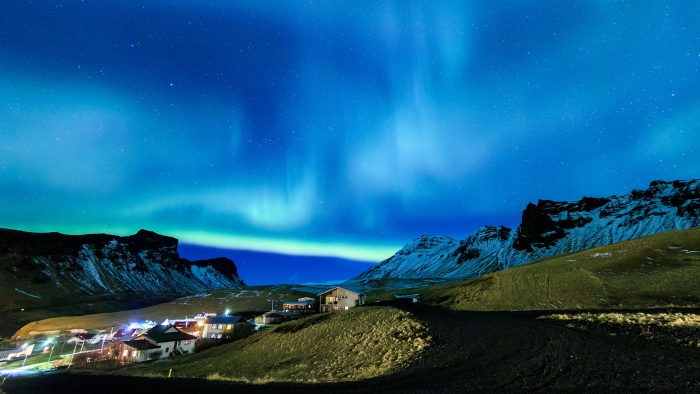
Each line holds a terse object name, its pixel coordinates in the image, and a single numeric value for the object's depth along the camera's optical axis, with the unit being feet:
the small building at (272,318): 275.43
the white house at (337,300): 291.38
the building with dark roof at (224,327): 247.91
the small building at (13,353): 253.77
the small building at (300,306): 321.32
